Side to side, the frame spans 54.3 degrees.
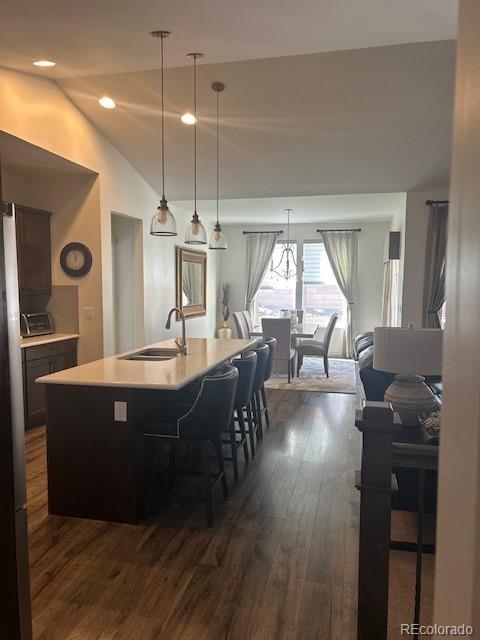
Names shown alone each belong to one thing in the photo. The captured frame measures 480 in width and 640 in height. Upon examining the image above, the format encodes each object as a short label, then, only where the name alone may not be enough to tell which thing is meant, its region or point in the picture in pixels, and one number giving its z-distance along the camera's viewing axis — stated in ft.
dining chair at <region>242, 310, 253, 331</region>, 28.85
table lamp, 8.66
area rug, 22.11
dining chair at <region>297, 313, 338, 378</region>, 25.31
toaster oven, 16.78
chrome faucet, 13.21
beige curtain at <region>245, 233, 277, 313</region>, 33.99
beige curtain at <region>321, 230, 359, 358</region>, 32.14
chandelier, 33.47
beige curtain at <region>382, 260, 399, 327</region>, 24.22
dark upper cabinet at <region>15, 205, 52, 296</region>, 16.45
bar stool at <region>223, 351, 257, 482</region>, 11.39
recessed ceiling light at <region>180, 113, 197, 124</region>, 16.17
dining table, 26.76
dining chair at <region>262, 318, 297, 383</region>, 23.47
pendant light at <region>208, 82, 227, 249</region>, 15.92
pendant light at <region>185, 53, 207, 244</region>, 13.46
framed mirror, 26.30
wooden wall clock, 17.72
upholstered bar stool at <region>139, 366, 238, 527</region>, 9.29
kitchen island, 9.28
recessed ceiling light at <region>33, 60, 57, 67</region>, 12.28
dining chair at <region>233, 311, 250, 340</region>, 27.22
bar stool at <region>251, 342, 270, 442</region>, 13.62
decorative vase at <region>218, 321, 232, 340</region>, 32.91
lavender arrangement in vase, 33.79
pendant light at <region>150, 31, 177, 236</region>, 11.73
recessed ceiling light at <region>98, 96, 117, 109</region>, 15.78
